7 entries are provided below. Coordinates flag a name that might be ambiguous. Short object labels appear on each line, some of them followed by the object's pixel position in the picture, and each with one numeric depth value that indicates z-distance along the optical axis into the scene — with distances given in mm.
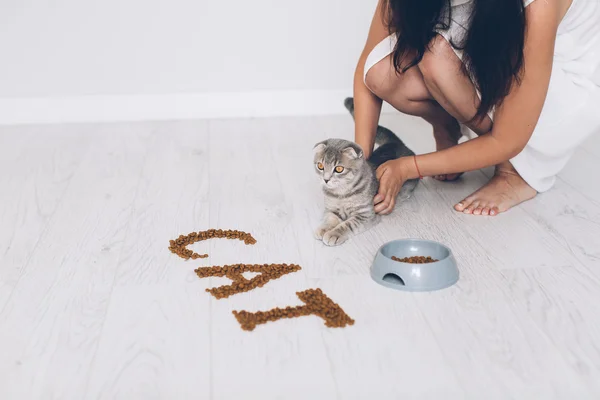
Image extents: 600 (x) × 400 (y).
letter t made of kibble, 1333
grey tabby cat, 1683
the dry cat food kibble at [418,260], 1537
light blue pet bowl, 1438
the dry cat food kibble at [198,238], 1631
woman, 1562
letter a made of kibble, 1453
